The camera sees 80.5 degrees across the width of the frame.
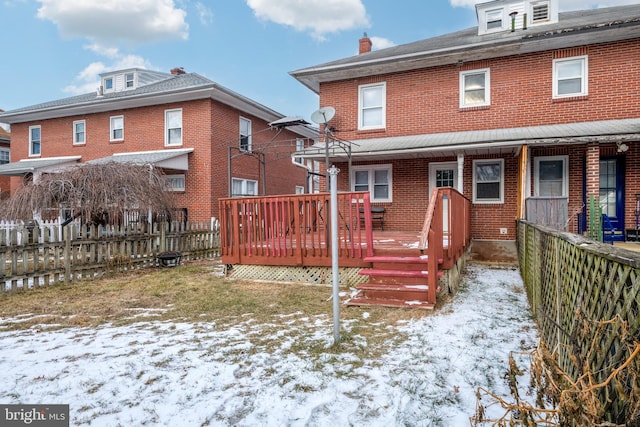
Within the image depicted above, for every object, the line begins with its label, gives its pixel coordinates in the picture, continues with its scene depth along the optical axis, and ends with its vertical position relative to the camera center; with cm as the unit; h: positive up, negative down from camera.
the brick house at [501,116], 996 +286
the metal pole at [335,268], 396 -61
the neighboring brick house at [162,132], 1553 +361
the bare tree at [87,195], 946 +43
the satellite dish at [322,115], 933 +240
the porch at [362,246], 564 -68
